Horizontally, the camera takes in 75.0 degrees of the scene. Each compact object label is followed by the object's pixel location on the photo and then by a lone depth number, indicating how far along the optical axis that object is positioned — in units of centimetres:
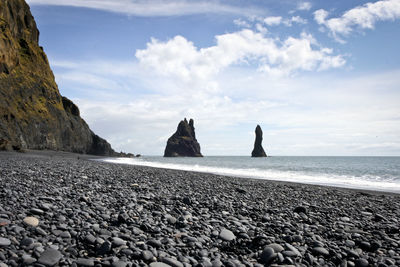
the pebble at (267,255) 372
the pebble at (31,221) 423
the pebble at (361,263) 374
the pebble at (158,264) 332
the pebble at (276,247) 404
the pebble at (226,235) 448
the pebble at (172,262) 338
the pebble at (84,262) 321
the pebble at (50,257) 312
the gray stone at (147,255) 348
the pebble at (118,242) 383
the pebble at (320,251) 409
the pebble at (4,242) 342
